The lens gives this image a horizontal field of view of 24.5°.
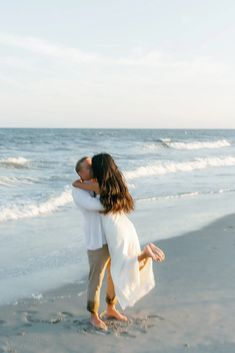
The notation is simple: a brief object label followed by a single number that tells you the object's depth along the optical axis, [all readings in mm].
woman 4453
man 4527
